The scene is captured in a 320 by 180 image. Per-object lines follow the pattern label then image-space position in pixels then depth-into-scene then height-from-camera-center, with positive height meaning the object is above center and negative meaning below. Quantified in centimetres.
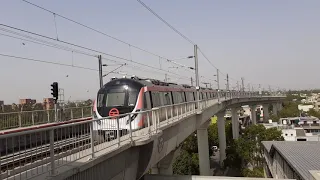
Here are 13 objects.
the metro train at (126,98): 1393 +10
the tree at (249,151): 4544 -941
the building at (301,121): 7475 -805
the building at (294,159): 1904 -508
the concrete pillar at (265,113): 10706 -710
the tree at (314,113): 10281 -769
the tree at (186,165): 4203 -1028
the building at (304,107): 12968 -672
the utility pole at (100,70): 1995 +219
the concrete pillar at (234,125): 6550 -683
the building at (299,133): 5106 -827
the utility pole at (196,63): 2403 +305
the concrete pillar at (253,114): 9281 -635
